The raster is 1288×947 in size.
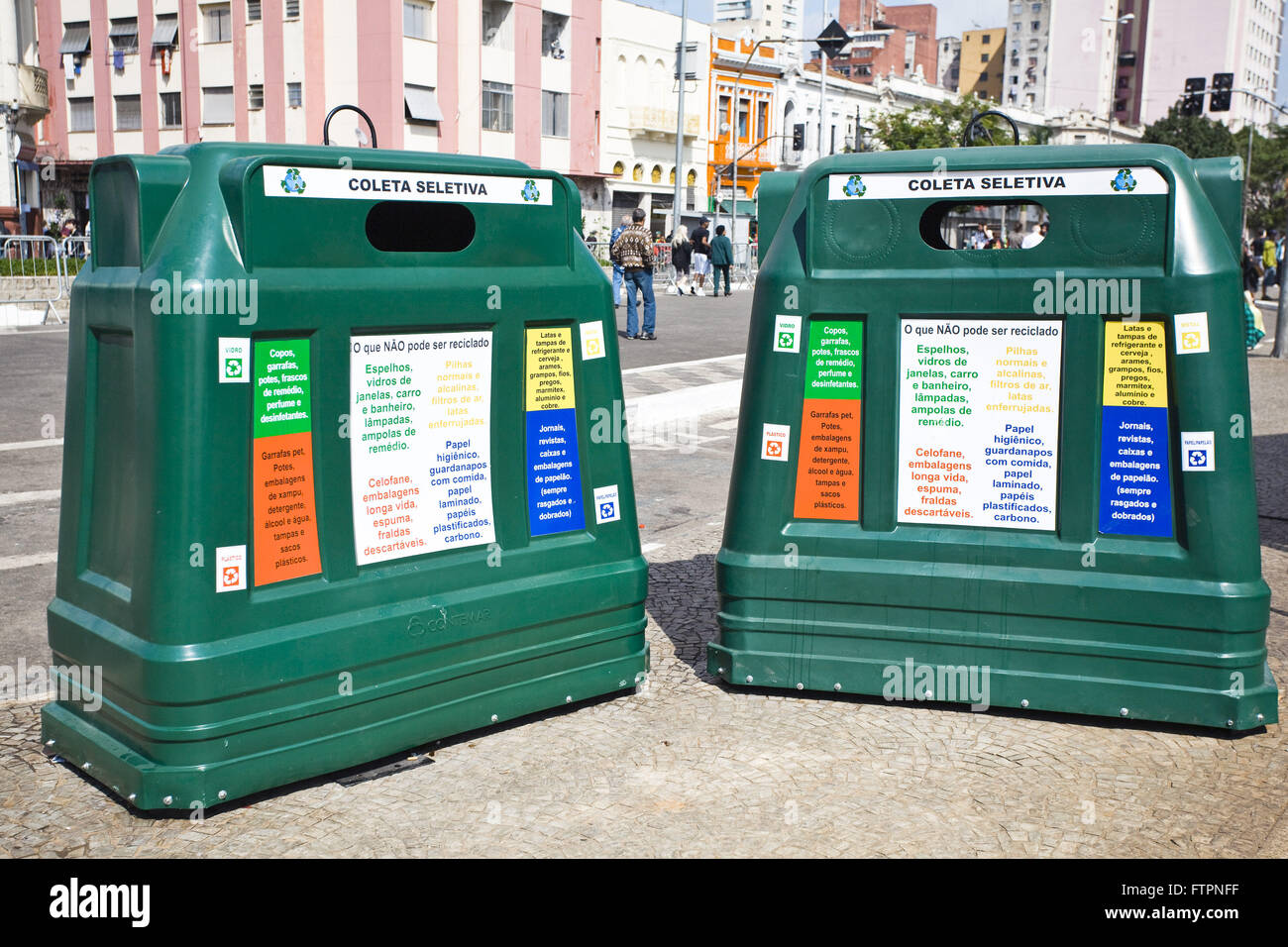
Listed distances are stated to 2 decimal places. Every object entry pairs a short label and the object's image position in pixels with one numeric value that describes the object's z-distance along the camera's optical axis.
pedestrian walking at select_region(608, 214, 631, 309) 18.86
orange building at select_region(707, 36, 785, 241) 62.06
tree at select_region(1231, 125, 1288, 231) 64.94
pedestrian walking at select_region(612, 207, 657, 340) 17.39
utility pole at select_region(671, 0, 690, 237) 39.94
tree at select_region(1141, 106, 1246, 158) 84.06
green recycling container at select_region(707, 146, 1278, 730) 3.97
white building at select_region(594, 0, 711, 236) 53.75
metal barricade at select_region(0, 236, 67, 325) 20.22
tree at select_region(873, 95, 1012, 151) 53.12
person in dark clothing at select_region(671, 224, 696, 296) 30.69
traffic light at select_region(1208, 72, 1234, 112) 33.34
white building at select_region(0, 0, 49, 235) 31.33
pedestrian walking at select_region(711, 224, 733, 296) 28.83
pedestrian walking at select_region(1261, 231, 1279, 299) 34.34
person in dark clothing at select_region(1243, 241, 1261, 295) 25.72
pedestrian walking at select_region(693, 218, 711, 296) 31.03
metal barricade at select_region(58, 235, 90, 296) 21.60
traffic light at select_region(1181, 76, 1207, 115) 34.53
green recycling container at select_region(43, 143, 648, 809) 3.30
